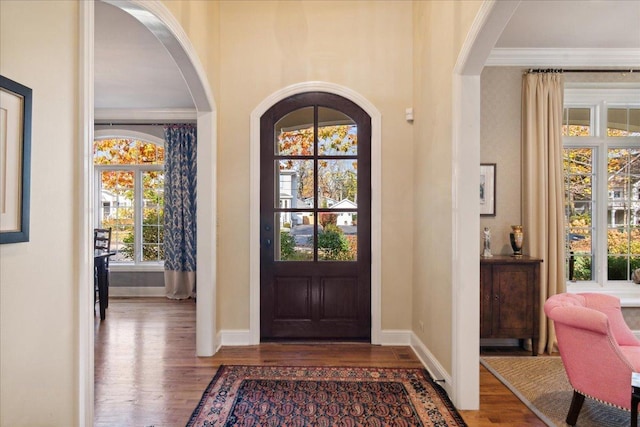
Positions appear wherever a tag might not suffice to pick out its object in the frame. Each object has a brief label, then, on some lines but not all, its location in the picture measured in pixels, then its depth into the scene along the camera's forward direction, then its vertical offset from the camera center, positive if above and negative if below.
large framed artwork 1.26 +0.18
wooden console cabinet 3.78 -0.79
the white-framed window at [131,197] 6.62 +0.31
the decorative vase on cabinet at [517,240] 3.98 -0.24
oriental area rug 2.50 -1.27
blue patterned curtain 6.21 +0.07
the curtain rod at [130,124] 6.41 +1.48
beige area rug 2.55 -1.30
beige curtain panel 4.00 +0.37
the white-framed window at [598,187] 4.53 +0.33
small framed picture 4.14 +0.27
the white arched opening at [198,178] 1.65 +0.23
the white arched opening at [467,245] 2.66 -0.19
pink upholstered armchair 2.22 -0.83
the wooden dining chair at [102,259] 5.04 -0.55
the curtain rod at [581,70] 4.14 +1.53
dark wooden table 4.97 -0.81
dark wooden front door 4.02 -0.03
